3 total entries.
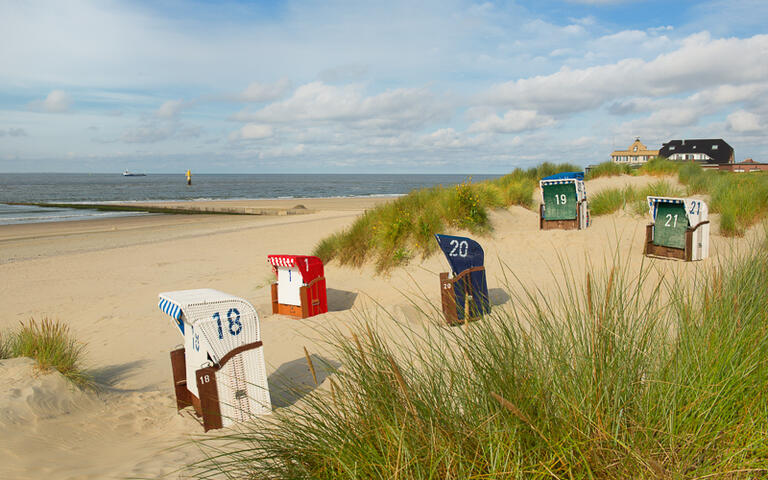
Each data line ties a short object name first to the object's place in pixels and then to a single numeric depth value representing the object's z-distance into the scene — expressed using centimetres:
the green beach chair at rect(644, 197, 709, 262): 930
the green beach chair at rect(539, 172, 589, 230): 1277
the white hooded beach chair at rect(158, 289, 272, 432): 445
